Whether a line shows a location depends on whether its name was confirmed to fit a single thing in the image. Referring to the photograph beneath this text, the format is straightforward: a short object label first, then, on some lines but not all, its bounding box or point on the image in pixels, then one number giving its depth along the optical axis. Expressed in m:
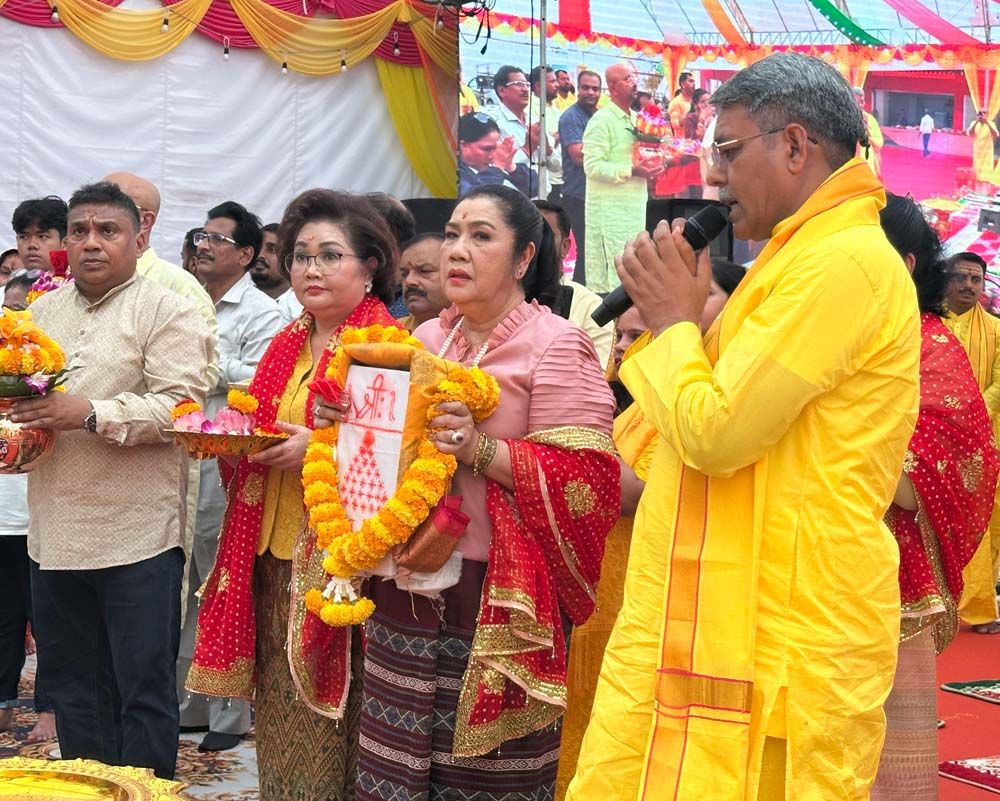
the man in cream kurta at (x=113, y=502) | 3.80
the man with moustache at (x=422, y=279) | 4.43
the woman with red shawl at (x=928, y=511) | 3.02
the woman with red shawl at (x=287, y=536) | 3.60
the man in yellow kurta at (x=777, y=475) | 1.90
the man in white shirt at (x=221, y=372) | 4.98
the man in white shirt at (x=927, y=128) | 11.41
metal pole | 9.22
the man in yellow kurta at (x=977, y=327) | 7.87
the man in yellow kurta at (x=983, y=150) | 11.30
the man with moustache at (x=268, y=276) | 6.45
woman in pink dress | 2.91
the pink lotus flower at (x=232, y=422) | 3.40
